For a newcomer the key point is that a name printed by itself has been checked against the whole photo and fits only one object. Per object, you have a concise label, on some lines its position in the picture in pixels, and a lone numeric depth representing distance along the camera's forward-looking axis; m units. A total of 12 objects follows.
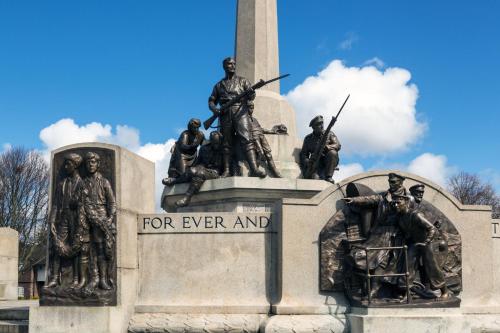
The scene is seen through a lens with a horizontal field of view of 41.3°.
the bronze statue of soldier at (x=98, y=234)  10.79
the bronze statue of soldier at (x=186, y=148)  14.73
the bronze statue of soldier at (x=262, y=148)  14.05
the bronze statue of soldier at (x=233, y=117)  13.88
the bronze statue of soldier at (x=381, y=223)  10.80
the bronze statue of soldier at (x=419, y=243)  10.70
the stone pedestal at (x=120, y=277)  10.64
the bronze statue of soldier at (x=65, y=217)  10.88
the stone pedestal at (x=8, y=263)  20.08
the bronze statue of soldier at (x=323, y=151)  14.55
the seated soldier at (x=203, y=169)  13.76
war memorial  10.66
